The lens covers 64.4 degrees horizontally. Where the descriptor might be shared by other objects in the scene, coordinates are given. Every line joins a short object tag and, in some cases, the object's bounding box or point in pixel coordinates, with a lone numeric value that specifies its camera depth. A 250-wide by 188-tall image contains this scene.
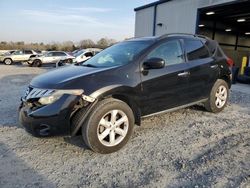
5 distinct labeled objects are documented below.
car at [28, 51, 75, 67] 17.90
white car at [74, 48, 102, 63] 15.61
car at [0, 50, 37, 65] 20.51
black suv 2.69
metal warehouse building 11.44
